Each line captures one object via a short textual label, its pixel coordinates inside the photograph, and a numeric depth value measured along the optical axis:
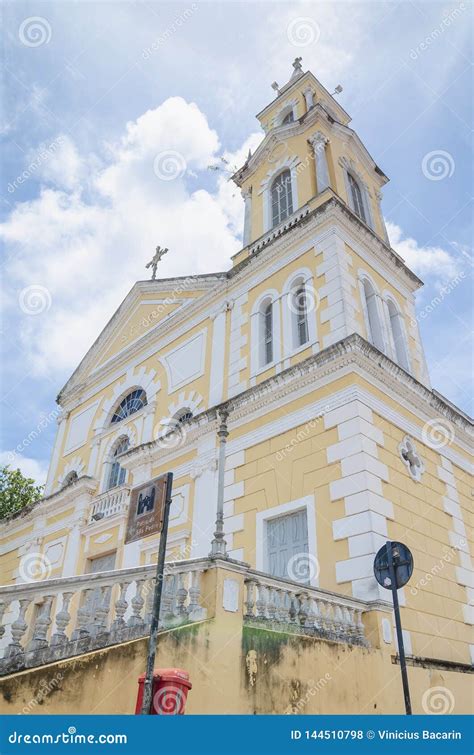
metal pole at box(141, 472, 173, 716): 4.49
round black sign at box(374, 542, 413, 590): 7.22
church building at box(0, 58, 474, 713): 6.45
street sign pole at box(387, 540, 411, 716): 6.48
